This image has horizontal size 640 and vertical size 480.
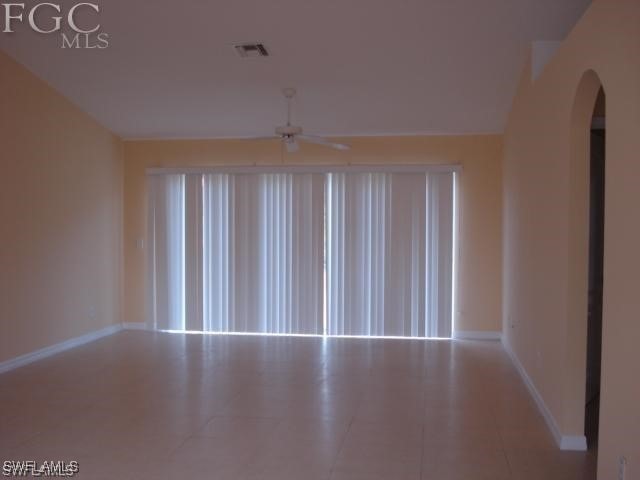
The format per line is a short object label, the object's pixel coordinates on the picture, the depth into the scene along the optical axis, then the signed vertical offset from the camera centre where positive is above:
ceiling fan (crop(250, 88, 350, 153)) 5.11 +0.80
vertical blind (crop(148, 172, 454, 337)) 7.24 -0.41
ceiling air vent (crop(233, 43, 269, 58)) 4.99 +1.57
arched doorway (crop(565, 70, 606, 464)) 3.40 -0.21
